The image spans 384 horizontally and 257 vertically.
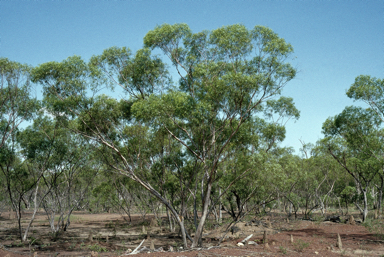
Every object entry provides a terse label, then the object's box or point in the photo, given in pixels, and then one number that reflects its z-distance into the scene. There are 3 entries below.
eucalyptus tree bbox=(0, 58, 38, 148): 18.19
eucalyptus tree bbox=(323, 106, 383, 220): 22.11
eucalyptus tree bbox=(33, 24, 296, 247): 15.48
